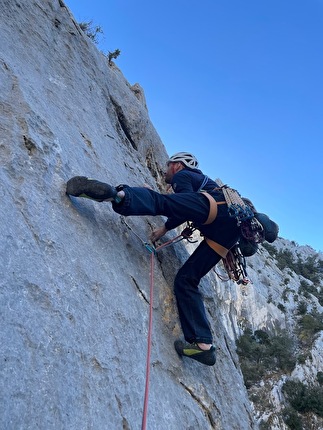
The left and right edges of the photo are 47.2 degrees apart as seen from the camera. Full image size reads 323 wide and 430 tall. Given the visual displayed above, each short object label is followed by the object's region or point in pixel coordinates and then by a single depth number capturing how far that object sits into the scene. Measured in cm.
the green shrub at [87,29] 1042
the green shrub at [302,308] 3847
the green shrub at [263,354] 2653
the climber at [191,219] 353
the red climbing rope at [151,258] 262
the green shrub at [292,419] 2145
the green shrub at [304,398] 2309
